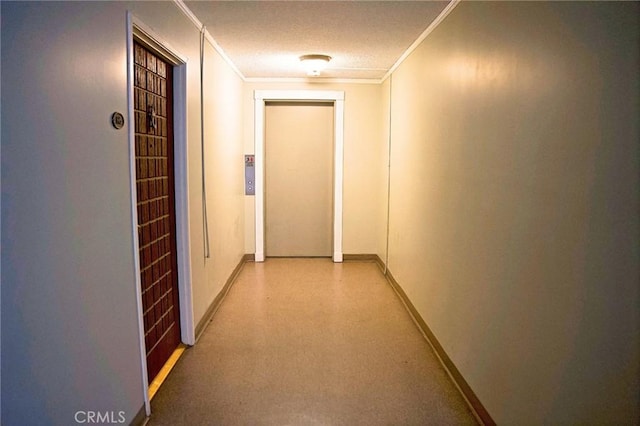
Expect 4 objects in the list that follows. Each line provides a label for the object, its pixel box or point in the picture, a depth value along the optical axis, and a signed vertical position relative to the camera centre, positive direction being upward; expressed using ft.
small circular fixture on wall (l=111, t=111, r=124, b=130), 6.00 +0.61
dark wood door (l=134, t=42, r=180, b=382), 7.68 -0.70
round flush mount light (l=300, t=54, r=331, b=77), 13.46 +3.19
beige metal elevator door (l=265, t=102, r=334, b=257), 18.34 -0.49
